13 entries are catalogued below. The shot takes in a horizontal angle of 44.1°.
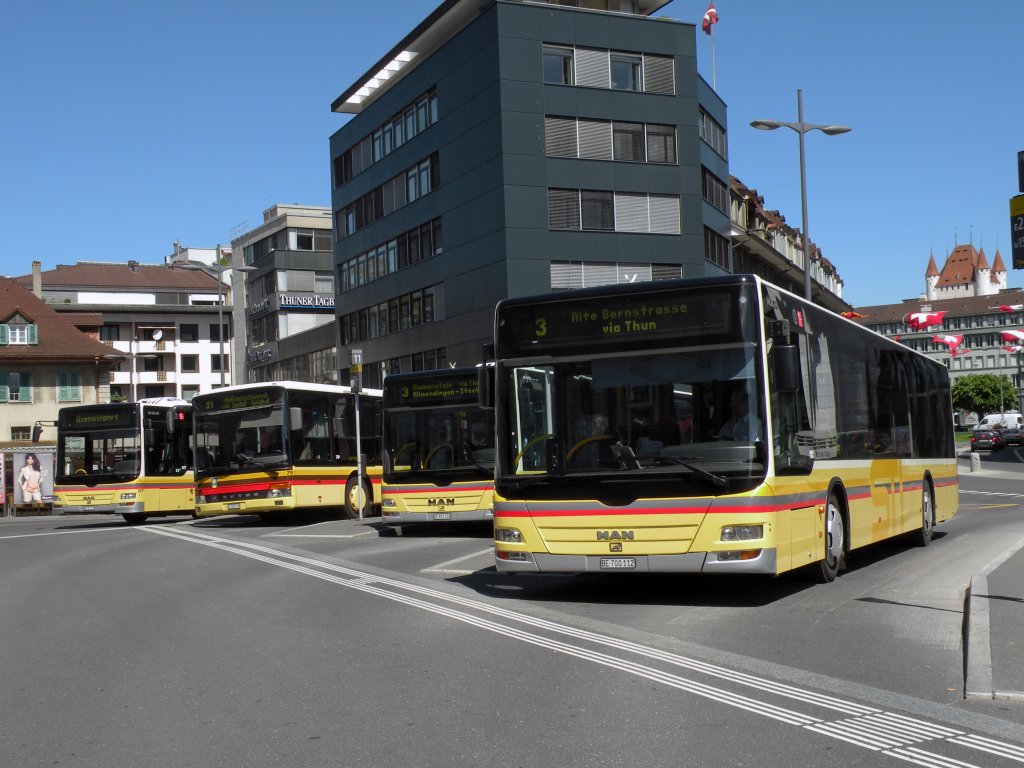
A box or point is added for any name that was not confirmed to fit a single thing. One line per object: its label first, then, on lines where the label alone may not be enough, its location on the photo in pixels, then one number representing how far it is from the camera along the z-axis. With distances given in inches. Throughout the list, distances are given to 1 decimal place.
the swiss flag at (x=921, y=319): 1914.4
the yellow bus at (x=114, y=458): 1203.2
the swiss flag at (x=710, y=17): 2233.0
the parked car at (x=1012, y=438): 3403.1
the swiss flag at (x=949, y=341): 2222.8
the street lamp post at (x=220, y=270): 2012.2
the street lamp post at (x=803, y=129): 1191.6
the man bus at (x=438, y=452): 849.5
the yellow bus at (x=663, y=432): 424.2
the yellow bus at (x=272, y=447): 1030.4
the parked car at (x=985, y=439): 3100.4
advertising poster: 1669.5
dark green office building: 1812.3
